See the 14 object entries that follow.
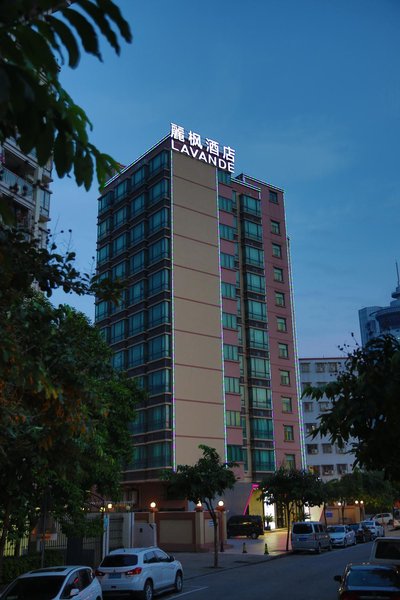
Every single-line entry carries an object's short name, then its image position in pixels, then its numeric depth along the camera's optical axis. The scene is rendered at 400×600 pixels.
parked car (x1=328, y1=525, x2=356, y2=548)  44.25
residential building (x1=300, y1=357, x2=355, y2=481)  101.50
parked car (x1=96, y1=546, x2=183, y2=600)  19.42
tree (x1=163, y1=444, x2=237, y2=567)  30.23
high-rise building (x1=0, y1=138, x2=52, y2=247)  32.53
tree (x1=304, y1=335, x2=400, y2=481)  10.69
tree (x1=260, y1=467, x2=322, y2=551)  40.12
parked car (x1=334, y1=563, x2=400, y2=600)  12.66
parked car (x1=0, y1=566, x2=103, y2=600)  13.30
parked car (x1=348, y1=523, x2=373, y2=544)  50.33
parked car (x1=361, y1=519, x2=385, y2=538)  53.00
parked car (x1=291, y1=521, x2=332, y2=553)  38.34
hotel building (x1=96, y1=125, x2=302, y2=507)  56.41
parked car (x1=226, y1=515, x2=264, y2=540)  53.09
